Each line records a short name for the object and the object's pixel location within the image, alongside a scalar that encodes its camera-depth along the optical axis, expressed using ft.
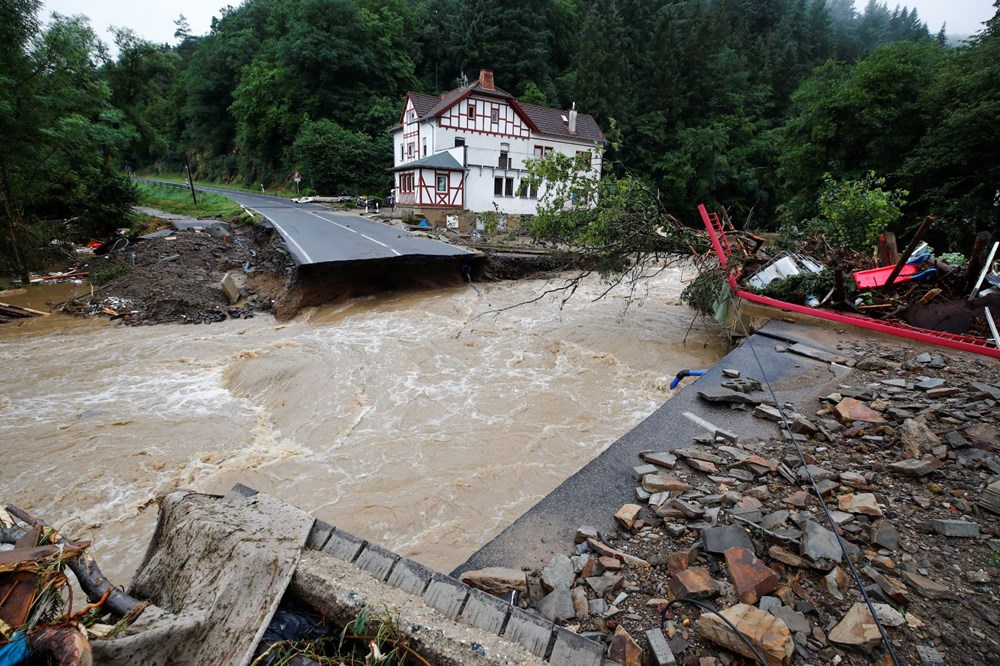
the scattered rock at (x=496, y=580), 9.62
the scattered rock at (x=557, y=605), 9.00
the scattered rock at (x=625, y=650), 7.98
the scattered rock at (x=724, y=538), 10.15
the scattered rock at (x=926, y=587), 8.88
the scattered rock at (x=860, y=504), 11.19
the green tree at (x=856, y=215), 36.35
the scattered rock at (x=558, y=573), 9.72
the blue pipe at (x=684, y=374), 22.48
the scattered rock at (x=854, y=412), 15.56
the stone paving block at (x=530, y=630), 6.91
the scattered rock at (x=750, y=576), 8.95
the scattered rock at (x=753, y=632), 7.70
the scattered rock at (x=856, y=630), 8.05
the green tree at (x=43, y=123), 48.98
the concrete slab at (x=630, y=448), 11.16
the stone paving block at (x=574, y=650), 6.80
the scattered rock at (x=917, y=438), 13.52
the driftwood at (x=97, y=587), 7.08
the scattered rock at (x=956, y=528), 10.33
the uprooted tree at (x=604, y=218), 34.12
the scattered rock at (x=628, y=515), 11.33
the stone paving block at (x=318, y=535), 8.27
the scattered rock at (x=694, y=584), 9.00
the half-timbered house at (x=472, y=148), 93.86
